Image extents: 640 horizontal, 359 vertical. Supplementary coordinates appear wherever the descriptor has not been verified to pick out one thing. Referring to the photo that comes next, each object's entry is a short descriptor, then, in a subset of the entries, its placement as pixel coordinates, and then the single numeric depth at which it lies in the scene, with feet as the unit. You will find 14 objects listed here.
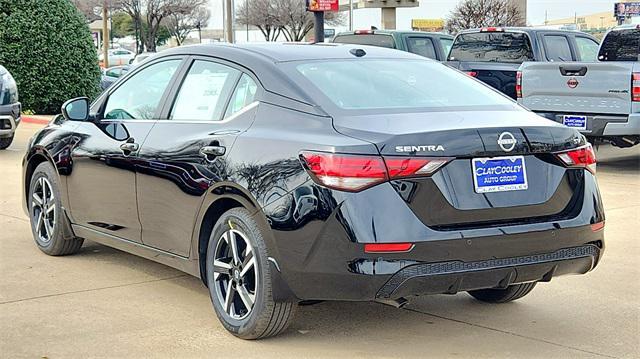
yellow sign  198.90
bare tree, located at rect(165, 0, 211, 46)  184.74
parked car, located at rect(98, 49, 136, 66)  195.64
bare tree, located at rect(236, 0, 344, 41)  184.55
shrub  70.69
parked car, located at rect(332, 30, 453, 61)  55.67
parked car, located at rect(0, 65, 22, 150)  42.98
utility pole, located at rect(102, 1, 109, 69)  151.12
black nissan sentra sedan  14.35
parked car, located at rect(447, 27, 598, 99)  48.73
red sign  79.30
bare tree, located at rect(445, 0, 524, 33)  120.67
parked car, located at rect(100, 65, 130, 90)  86.28
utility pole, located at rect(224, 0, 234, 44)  113.52
